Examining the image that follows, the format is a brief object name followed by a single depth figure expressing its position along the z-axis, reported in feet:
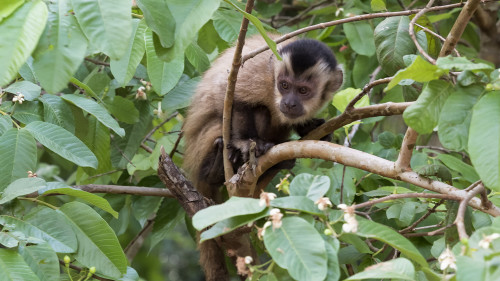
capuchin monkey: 12.84
